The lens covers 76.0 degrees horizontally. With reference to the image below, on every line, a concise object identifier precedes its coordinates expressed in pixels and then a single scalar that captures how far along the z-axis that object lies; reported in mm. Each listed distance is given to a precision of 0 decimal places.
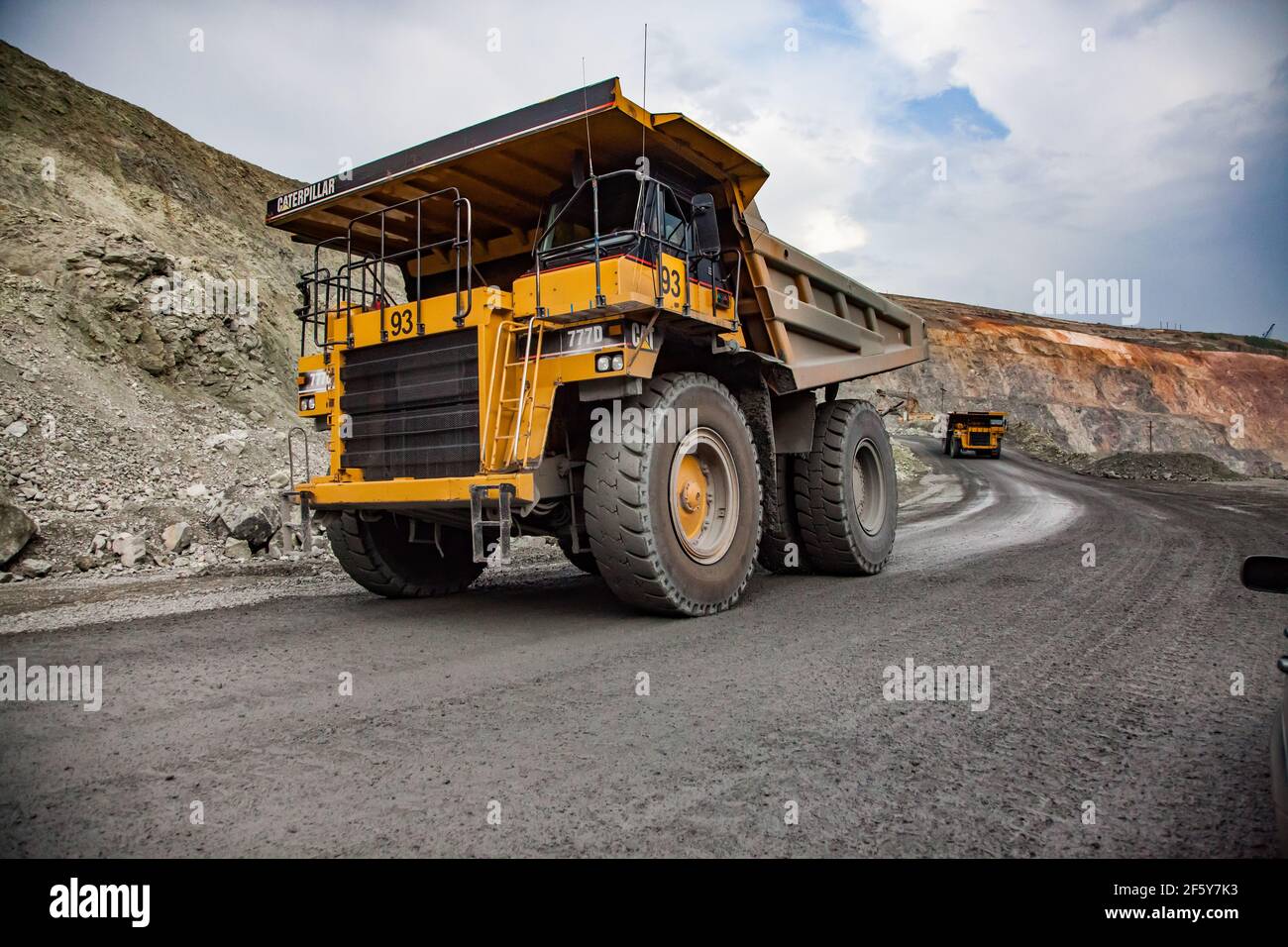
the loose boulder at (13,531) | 7484
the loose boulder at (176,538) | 8500
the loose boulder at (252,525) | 8719
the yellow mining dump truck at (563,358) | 5270
